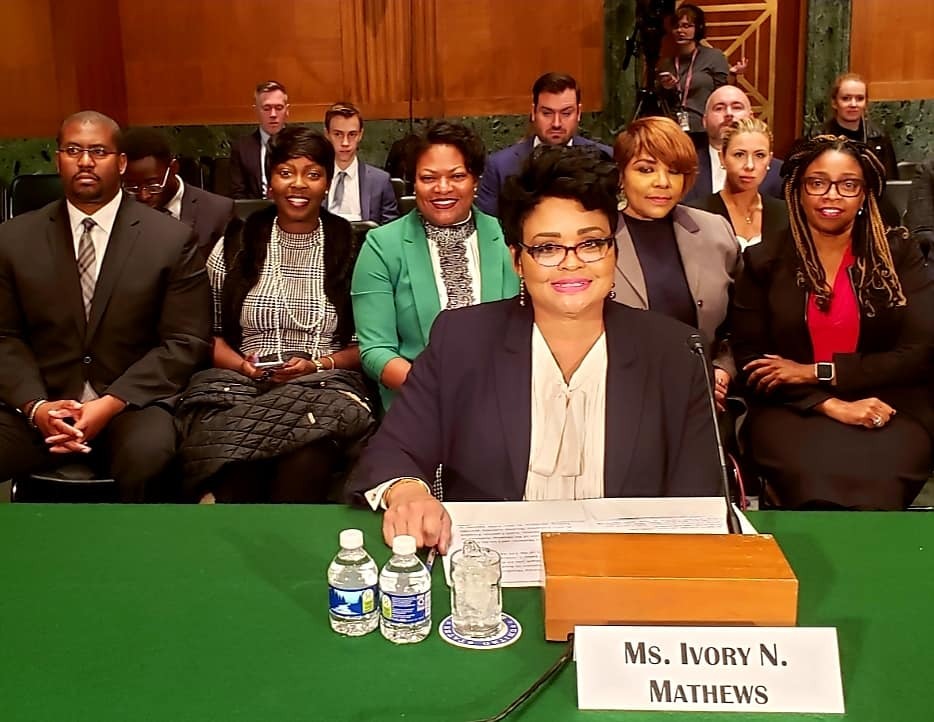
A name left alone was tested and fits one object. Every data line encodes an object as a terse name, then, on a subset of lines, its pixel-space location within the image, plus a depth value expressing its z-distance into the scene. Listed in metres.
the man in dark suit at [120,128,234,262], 3.86
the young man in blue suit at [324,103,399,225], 4.77
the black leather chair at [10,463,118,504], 2.73
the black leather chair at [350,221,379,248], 3.26
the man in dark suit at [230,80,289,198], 5.51
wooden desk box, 1.25
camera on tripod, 6.08
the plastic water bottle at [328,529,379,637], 1.33
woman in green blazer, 2.94
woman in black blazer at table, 1.82
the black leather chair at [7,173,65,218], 4.27
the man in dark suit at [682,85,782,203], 4.30
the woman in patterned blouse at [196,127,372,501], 3.10
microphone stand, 1.50
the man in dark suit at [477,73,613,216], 4.39
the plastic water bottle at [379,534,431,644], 1.31
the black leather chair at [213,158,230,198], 6.60
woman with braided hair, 2.71
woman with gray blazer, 2.86
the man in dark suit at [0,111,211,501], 2.80
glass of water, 1.34
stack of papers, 1.57
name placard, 1.17
